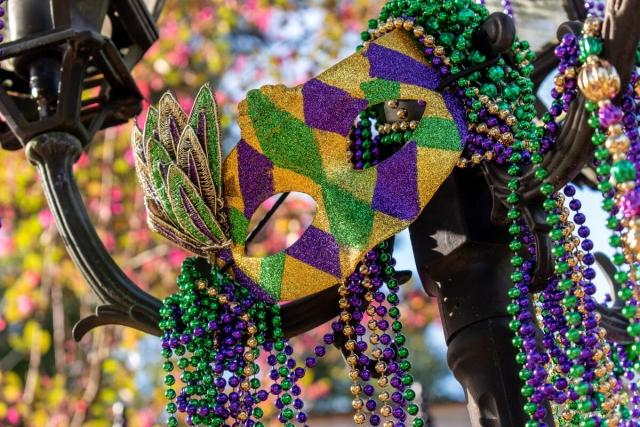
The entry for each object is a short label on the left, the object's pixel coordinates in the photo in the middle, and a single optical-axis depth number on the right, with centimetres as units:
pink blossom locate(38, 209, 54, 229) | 371
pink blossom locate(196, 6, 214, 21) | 423
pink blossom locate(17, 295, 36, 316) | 368
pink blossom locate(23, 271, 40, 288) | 376
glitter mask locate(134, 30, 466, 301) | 119
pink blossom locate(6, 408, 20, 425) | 357
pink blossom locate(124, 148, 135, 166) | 391
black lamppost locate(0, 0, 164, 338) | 138
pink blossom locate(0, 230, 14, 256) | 404
